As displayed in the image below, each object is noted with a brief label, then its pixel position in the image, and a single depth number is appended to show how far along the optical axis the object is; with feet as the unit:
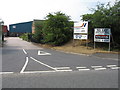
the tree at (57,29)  76.38
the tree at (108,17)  54.08
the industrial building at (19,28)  276.62
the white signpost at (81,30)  65.05
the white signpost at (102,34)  57.62
